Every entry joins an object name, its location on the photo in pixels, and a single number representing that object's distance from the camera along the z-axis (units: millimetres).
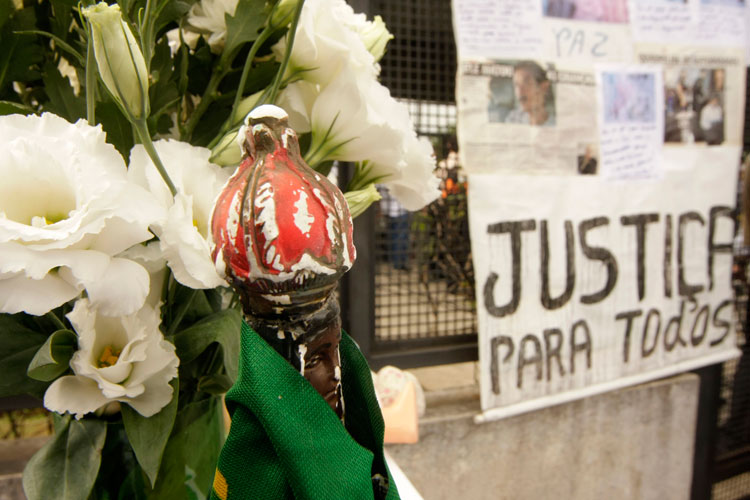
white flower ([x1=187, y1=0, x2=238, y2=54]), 316
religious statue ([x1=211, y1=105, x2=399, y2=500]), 190
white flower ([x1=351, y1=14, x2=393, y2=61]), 337
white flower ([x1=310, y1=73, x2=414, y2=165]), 283
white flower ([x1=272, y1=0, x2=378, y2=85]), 280
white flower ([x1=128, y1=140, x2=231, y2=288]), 238
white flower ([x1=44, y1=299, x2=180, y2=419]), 257
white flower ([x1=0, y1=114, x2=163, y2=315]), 222
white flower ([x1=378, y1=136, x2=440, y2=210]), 322
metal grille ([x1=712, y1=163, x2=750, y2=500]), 1318
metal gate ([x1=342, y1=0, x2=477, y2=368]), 903
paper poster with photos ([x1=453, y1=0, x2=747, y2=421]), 914
